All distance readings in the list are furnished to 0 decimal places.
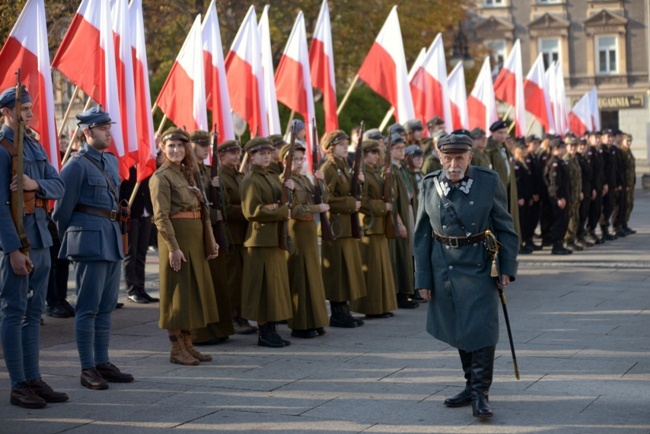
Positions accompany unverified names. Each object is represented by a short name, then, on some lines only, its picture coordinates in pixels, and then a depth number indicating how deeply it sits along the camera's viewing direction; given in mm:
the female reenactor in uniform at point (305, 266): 10680
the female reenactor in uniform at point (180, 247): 9188
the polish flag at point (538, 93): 24500
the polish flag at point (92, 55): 11352
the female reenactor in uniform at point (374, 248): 11961
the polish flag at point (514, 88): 22484
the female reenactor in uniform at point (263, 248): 10250
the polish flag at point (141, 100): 11914
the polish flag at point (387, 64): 17469
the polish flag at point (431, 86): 19094
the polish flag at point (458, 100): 20625
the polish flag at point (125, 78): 11602
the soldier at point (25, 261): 7617
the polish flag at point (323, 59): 16266
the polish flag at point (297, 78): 15398
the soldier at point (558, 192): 19109
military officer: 7547
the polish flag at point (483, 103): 21562
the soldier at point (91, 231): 8344
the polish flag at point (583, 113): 30203
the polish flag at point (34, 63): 10219
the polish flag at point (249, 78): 14406
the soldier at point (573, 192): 19453
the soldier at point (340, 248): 11484
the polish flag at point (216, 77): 13430
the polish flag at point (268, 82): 14445
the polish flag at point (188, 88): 13117
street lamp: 31797
